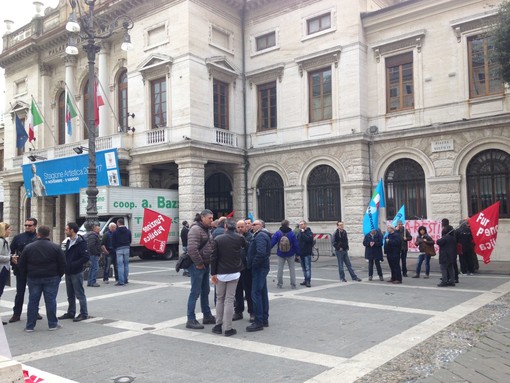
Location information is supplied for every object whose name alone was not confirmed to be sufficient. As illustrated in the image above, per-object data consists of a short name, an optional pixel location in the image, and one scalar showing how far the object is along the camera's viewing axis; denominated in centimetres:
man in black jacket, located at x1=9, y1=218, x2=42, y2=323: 846
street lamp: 1431
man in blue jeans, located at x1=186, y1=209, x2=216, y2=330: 748
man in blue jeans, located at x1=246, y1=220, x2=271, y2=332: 746
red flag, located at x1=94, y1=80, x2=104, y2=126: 2273
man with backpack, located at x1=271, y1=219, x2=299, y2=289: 1185
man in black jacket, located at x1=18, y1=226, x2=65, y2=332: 764
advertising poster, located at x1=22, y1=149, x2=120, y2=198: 2258
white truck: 1958
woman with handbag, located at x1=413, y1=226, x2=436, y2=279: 1324
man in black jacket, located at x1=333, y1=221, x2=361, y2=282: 1311
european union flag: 2722
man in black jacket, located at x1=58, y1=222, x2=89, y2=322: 854
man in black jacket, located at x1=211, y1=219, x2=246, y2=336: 723
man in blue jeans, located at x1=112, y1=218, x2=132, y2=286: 1291
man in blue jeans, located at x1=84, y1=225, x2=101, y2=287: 1266
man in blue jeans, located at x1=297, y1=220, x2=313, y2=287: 1235
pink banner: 1820
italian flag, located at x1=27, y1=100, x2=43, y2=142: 2555
